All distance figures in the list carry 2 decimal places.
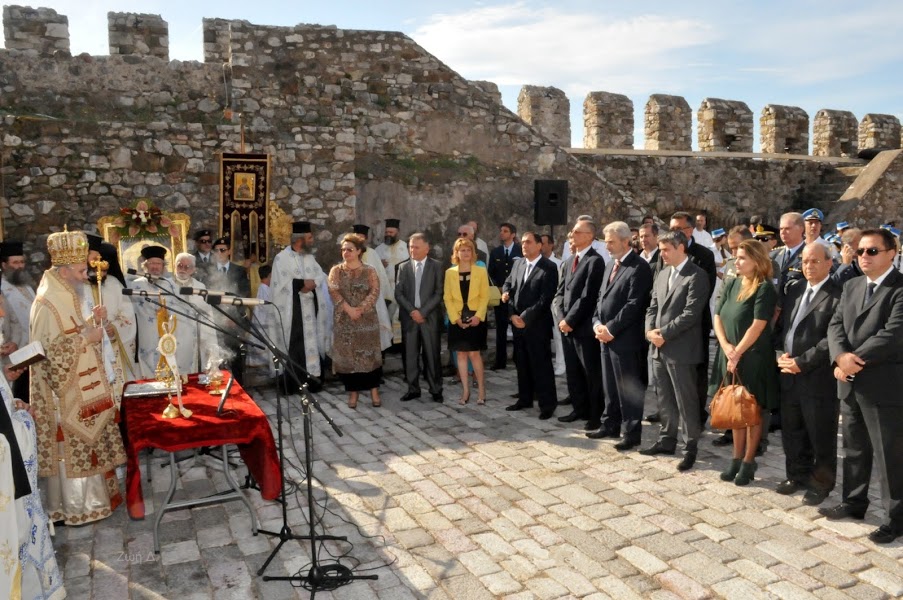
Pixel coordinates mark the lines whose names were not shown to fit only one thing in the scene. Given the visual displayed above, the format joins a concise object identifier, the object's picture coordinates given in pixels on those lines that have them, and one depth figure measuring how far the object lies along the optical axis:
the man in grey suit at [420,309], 8.18
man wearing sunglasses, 4.34
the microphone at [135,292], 3.92
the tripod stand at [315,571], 3.91
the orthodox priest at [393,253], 10.10
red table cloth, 4.48
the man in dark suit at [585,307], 6.89
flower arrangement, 8.75
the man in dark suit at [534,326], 7.52
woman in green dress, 5.27
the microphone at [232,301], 3.78
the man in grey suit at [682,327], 5.71
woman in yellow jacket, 7.99
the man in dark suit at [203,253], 8.61
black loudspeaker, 11.96
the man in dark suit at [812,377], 4.90
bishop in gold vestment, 4.91
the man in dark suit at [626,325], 6.30
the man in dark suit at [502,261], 9.95
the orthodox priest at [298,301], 8.95
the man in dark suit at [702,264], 6.72
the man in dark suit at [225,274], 8.46
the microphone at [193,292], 3.77
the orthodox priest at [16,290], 6.56
